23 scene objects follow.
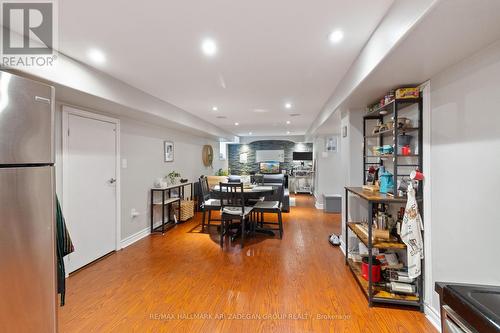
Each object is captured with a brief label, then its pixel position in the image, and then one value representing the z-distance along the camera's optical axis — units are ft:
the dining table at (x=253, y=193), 12.51
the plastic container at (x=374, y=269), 7.80
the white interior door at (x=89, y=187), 9.27
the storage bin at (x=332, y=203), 19.47
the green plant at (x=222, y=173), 25.90
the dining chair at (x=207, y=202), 13.32
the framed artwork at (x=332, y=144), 21.71
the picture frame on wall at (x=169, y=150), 16.15
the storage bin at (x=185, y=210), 16.42
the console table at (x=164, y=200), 14.38
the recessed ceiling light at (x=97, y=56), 6.97
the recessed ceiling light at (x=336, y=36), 5.92
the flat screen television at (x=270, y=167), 32.81
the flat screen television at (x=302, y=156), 32.07
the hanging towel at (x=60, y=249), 5.00
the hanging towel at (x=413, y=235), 6.41
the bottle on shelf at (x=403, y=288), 7.09
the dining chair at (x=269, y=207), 13.32
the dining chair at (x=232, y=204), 11.87
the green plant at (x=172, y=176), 16.11
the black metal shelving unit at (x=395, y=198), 6.92
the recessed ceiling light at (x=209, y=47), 6.36
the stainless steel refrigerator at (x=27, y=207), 3.53
